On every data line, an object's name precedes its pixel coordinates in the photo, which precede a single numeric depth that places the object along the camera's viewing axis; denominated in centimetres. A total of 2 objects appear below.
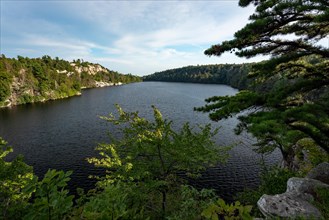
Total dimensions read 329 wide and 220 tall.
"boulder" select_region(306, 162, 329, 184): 1194
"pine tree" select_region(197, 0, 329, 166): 814
